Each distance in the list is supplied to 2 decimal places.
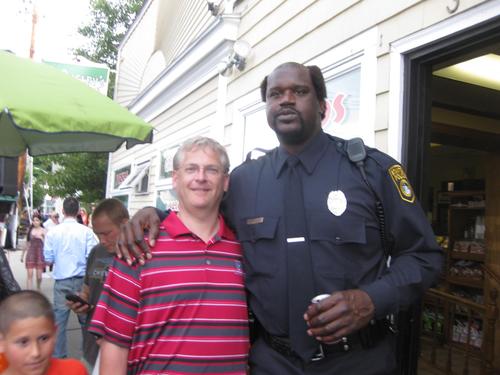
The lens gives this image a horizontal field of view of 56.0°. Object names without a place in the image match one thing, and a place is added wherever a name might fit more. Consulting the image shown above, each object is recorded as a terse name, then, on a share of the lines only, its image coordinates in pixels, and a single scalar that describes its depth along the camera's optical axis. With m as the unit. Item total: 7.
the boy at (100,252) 3.09
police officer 1.71
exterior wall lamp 4.88
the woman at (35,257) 9.66
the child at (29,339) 1.95
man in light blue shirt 5.77
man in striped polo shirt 1.73
